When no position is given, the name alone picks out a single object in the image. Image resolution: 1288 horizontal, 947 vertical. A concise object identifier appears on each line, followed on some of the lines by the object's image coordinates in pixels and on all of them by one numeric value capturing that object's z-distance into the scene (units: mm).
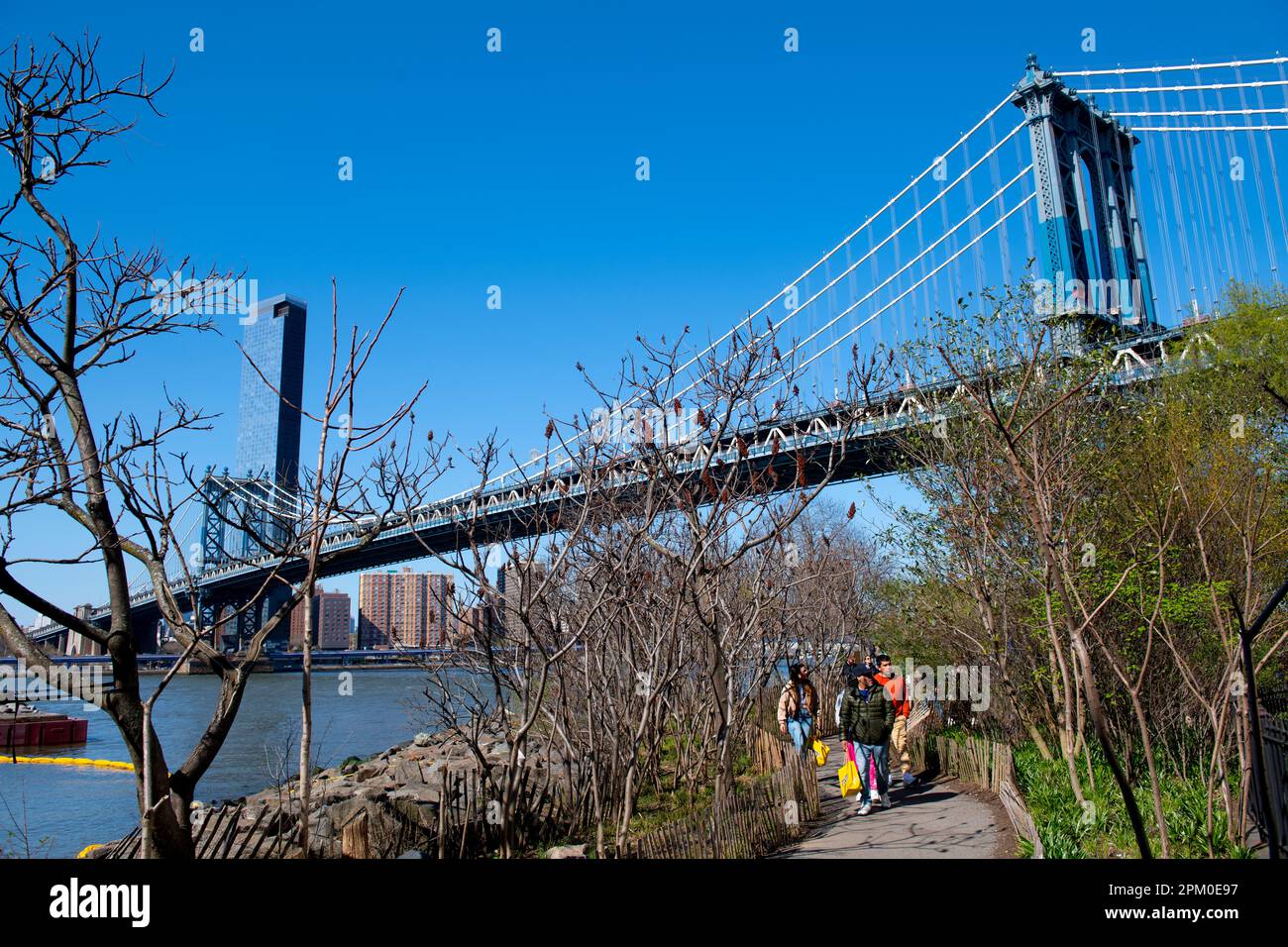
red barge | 24906
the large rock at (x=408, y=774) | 13953
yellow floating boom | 21541
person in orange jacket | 8469
